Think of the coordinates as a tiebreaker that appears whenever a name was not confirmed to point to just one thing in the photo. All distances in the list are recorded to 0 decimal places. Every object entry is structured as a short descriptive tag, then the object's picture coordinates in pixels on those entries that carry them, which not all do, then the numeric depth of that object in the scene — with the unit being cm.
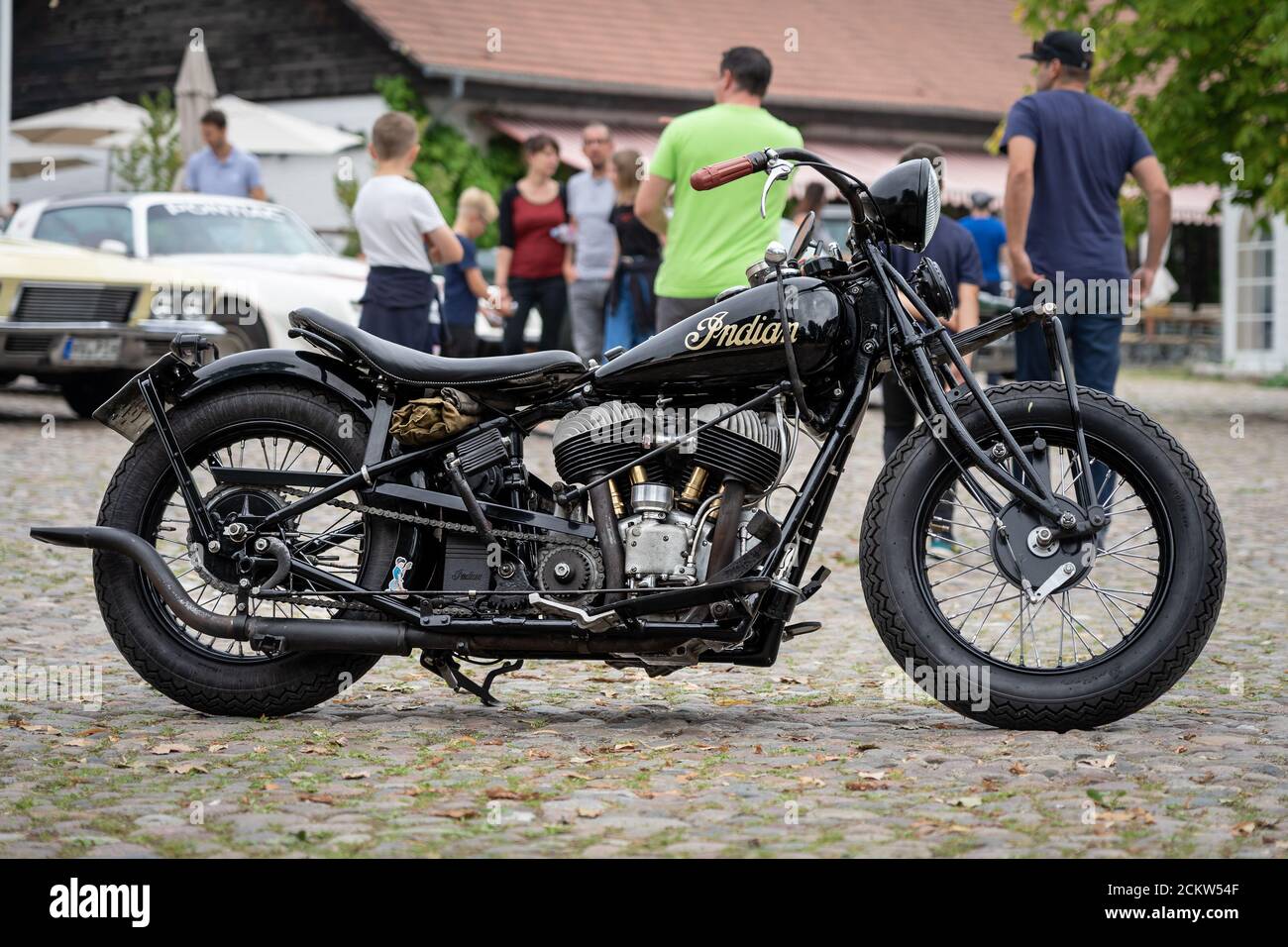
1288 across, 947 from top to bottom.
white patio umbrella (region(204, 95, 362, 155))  2370
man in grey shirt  1346
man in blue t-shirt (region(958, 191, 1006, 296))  1570
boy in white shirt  905
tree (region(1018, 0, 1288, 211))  1627
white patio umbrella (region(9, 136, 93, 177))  2673
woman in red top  1358
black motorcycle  498
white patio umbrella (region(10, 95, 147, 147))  2538
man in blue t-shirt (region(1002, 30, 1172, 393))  793
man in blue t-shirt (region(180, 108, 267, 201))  1581
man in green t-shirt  831
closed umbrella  1780
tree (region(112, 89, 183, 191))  2259
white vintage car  1371
